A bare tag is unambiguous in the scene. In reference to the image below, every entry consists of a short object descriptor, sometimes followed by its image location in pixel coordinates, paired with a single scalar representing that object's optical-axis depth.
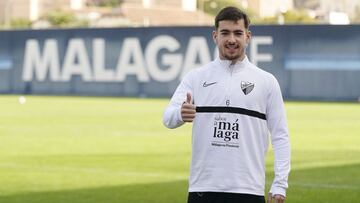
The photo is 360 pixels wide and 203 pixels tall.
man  6.63
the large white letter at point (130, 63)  42.56
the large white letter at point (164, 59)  41.75
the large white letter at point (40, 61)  44.69
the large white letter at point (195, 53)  40.94
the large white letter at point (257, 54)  39.31
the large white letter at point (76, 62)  43.78
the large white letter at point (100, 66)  43.25
